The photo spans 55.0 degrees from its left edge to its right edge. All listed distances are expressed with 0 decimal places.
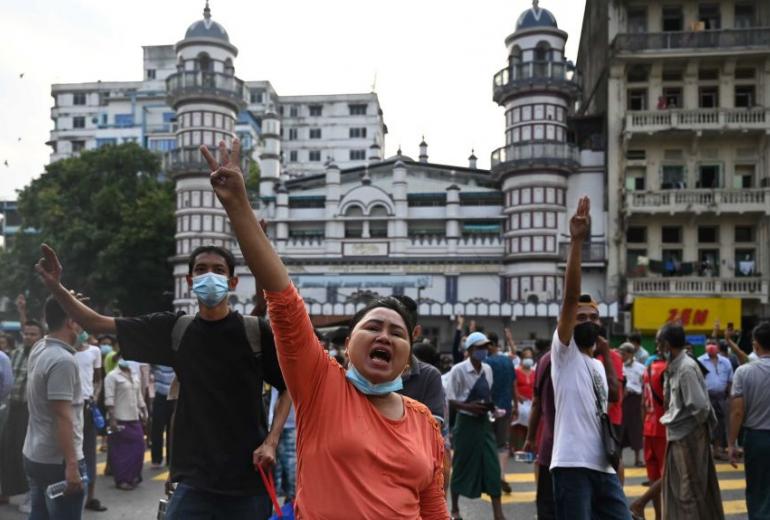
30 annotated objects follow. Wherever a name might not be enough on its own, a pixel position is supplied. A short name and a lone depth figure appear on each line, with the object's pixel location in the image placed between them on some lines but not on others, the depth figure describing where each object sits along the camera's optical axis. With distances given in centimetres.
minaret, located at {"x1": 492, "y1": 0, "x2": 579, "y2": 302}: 3350
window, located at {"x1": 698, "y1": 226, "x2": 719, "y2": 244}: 3181
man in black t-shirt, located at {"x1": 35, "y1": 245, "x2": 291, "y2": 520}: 345
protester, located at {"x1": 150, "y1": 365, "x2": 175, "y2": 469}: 977
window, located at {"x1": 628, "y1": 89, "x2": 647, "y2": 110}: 3266
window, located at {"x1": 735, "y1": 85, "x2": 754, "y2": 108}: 3180
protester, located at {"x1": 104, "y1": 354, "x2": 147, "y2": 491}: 862
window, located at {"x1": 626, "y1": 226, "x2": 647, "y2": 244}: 3247
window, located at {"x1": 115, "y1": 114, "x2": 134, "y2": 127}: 6203
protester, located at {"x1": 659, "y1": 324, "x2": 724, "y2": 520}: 562
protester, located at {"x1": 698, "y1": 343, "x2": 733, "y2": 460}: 1124
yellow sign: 2922
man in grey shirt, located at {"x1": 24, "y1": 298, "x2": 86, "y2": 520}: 429
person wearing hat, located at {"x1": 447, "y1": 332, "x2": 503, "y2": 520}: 713
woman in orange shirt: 230
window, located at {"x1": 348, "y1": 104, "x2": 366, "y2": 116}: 6531
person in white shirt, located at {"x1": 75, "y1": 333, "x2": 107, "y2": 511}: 652
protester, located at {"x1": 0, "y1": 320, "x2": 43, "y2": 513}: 643
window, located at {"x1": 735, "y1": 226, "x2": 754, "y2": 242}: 3166
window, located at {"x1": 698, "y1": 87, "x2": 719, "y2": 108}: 3216
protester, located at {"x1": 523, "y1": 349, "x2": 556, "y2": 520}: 492
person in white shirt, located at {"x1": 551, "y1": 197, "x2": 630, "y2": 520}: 442
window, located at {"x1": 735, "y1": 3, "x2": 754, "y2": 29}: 3241
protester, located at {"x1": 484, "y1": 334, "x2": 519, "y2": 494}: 864
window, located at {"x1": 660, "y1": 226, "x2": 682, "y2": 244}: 3223
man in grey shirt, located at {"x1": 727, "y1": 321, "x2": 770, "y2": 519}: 576
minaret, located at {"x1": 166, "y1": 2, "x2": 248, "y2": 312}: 3662
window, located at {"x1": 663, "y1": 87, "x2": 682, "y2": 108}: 3238
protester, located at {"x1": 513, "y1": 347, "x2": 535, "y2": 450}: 1084
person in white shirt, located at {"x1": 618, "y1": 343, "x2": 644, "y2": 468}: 1098
